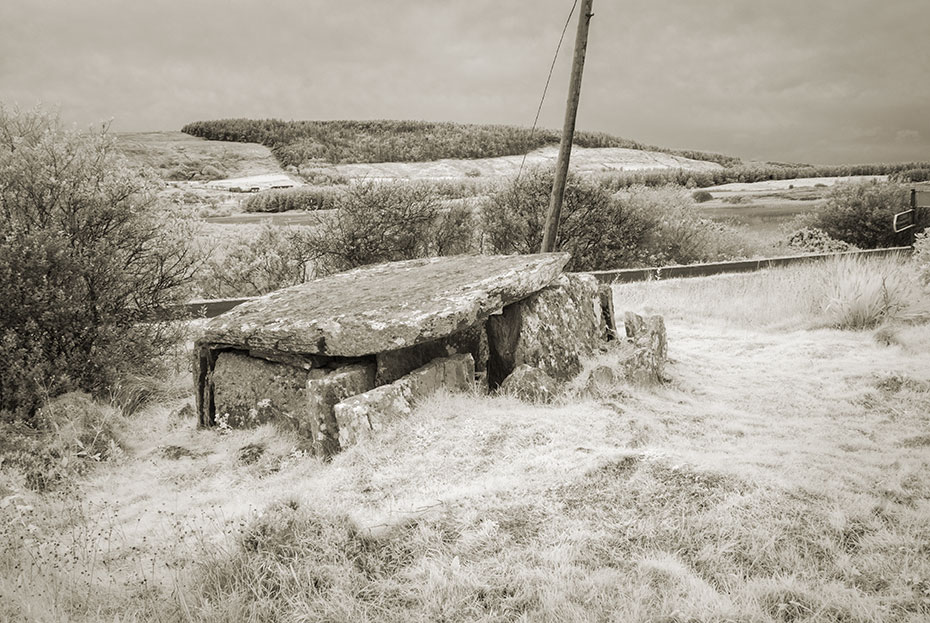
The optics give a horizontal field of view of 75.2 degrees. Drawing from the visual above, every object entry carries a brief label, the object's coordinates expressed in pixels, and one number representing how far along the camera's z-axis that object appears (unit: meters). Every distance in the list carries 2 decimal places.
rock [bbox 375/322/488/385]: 6.03
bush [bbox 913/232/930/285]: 10.45
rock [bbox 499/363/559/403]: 6.00
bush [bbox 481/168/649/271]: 17.47
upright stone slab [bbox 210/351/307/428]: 6.20
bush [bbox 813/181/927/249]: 21.98
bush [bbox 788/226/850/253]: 20.95
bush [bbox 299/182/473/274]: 14.47
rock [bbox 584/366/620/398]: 6.11
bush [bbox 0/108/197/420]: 6.20
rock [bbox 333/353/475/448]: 5.20
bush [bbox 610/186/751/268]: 19.30
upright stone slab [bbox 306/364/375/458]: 5.36
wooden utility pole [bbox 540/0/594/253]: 10.66
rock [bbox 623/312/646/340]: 7.88
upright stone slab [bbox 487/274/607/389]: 6.66
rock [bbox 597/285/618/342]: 8.07
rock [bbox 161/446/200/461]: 5.78
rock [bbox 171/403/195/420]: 6.84
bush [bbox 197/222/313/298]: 14.48
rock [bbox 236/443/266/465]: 5.58
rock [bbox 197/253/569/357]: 5.73
